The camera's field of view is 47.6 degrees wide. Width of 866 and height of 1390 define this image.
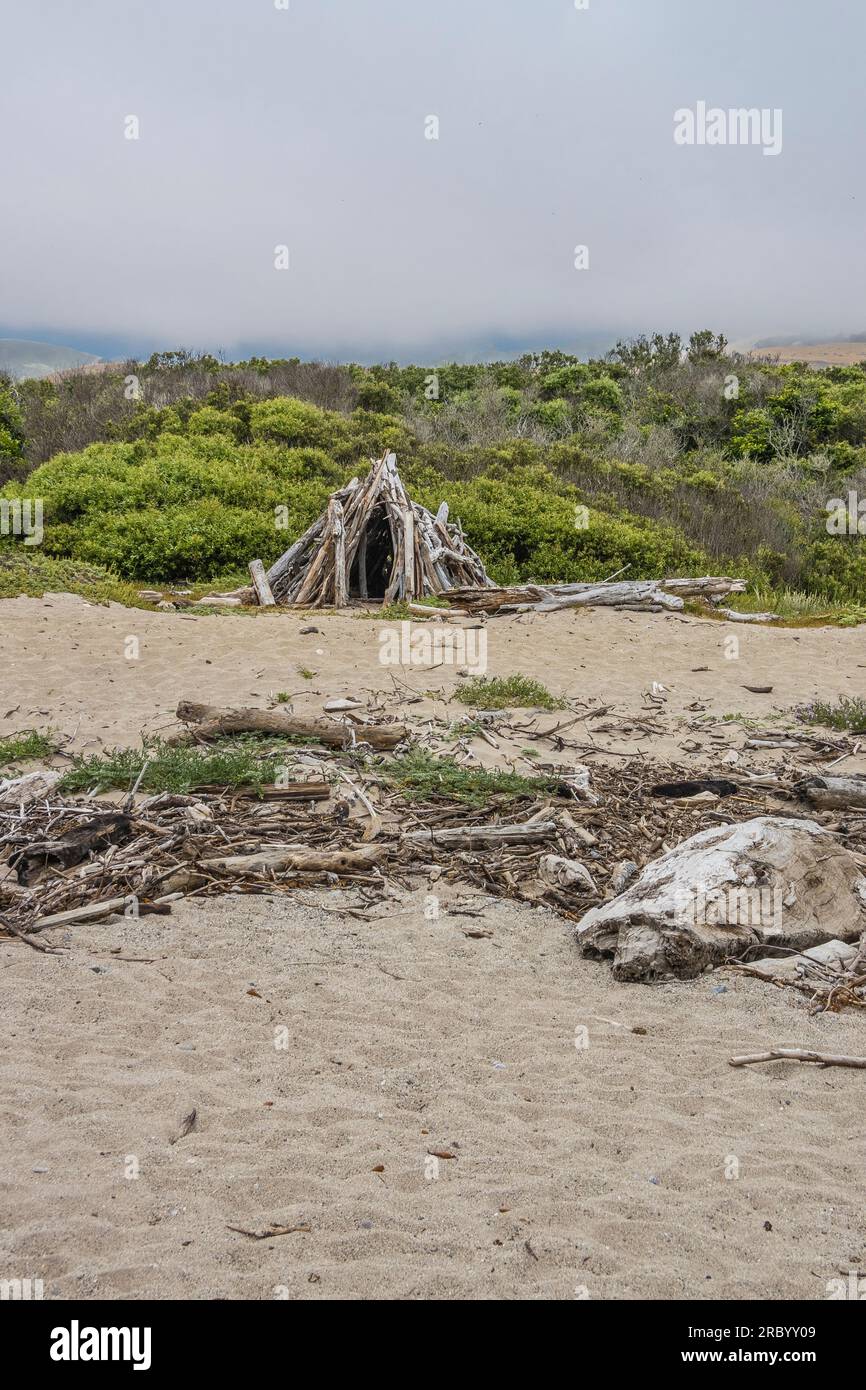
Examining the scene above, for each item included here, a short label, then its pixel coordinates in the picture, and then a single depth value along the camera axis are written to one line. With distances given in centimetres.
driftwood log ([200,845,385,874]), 562
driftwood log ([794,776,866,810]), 656
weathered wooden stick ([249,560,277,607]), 1591
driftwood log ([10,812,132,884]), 548
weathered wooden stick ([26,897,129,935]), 485
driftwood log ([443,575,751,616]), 1547
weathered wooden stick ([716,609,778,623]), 1561
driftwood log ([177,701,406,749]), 777
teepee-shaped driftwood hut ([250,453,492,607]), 1619
